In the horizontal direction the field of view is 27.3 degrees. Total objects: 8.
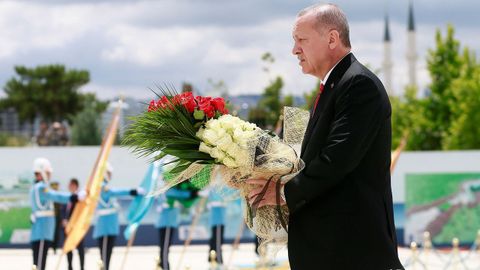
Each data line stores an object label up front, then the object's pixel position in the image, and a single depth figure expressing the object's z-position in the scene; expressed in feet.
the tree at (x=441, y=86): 103.91
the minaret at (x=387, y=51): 231.09
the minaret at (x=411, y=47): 213.05
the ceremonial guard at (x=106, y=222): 39.01
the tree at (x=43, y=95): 170.50
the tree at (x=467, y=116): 99.86
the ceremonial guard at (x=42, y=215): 35.81
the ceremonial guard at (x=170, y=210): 39.70
